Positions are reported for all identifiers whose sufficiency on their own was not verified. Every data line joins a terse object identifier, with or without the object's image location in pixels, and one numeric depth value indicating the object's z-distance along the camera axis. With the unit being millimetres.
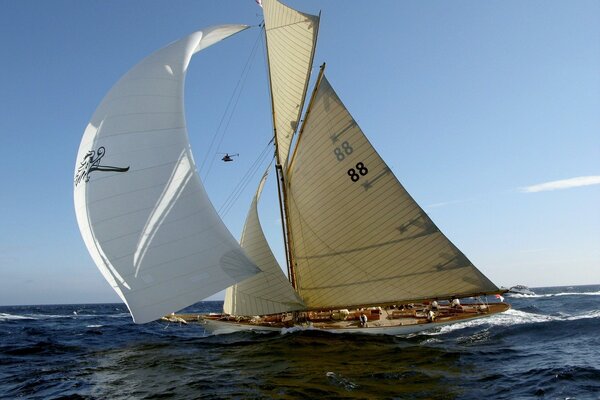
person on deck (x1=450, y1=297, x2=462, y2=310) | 25956
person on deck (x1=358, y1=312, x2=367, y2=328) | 22736
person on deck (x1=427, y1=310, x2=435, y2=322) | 22984
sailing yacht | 16547
